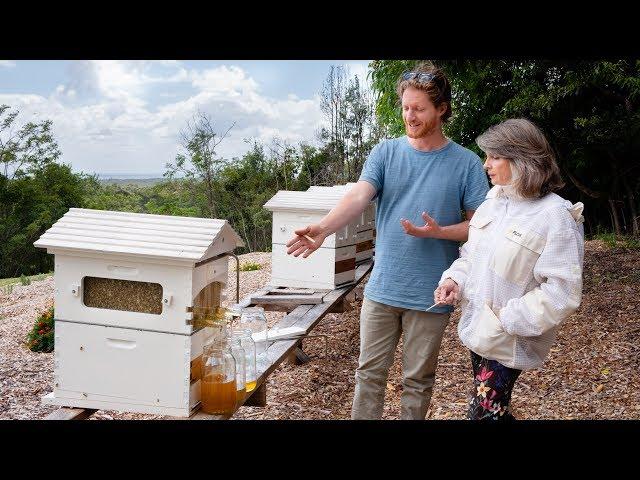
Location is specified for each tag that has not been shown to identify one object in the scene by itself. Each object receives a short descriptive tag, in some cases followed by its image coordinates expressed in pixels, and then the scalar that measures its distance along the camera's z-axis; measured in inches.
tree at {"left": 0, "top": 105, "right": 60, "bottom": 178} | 797.2
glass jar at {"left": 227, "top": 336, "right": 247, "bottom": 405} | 108.1
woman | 90.7
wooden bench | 102.6
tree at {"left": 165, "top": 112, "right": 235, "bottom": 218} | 689.0
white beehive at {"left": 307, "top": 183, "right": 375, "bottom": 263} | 198.1
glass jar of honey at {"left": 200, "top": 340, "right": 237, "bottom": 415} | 102.5
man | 113.1
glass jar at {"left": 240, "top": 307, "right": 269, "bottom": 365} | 134.5
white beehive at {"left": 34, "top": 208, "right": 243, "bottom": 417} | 97.5
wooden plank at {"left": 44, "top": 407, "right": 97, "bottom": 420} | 99.6
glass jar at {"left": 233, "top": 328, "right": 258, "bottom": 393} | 115.9
